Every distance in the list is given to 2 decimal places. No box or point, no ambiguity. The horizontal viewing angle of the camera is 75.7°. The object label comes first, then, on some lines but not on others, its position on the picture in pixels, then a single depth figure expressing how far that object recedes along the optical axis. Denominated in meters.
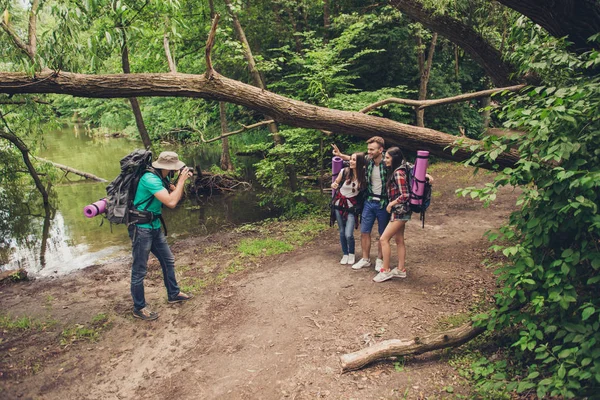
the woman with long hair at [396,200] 5.22
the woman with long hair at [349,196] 5.82
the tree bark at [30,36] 5.79
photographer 4.87
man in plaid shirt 5.46
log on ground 3.92
